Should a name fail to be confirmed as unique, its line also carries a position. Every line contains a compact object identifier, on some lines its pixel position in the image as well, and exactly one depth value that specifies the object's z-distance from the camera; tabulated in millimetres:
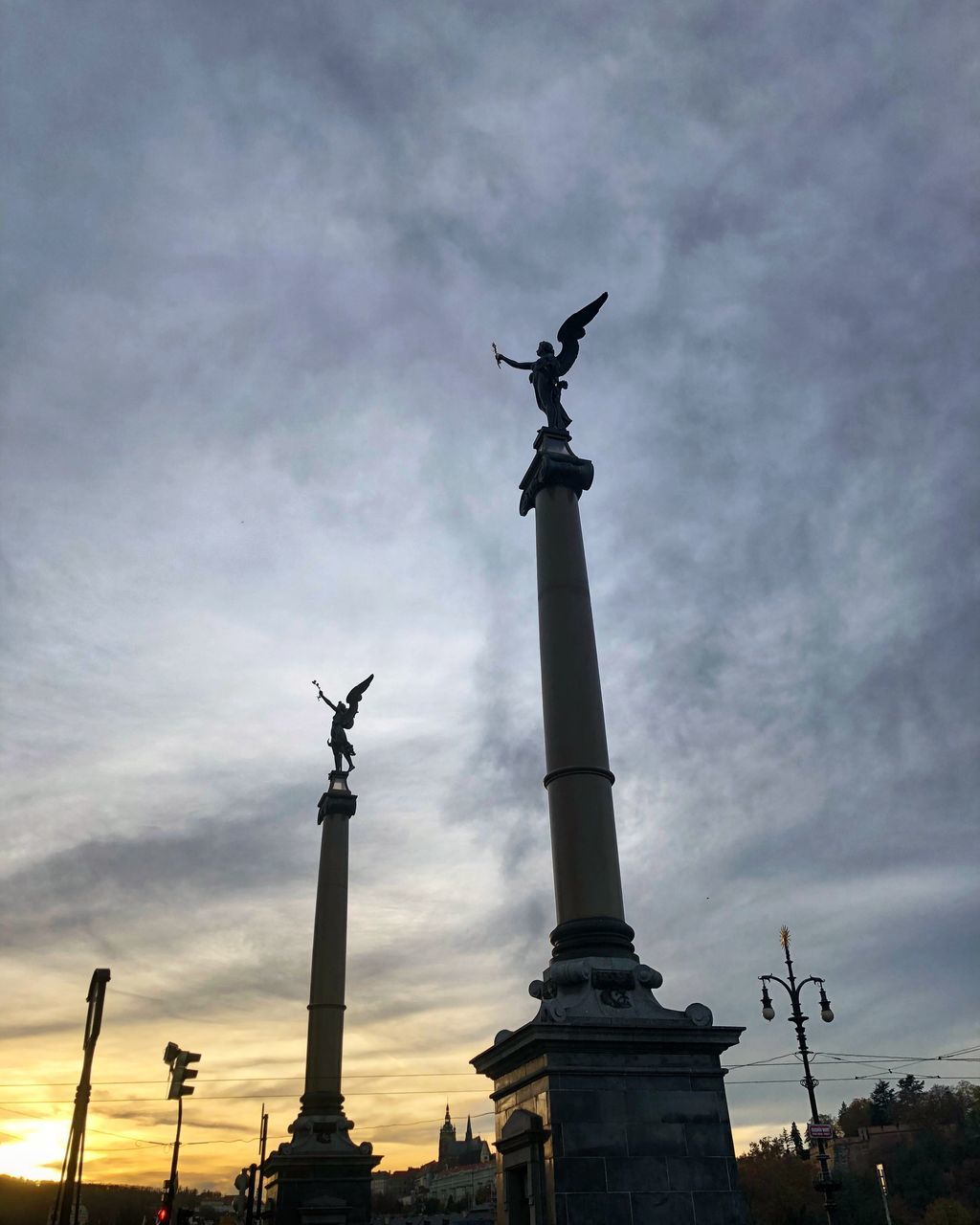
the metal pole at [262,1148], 31933
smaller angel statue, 38062
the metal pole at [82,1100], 13117
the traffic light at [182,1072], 21828
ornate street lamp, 29938
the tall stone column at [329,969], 30312
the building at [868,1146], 105812
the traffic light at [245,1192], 32562
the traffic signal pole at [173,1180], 24503
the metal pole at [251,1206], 33281
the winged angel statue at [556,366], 17620
